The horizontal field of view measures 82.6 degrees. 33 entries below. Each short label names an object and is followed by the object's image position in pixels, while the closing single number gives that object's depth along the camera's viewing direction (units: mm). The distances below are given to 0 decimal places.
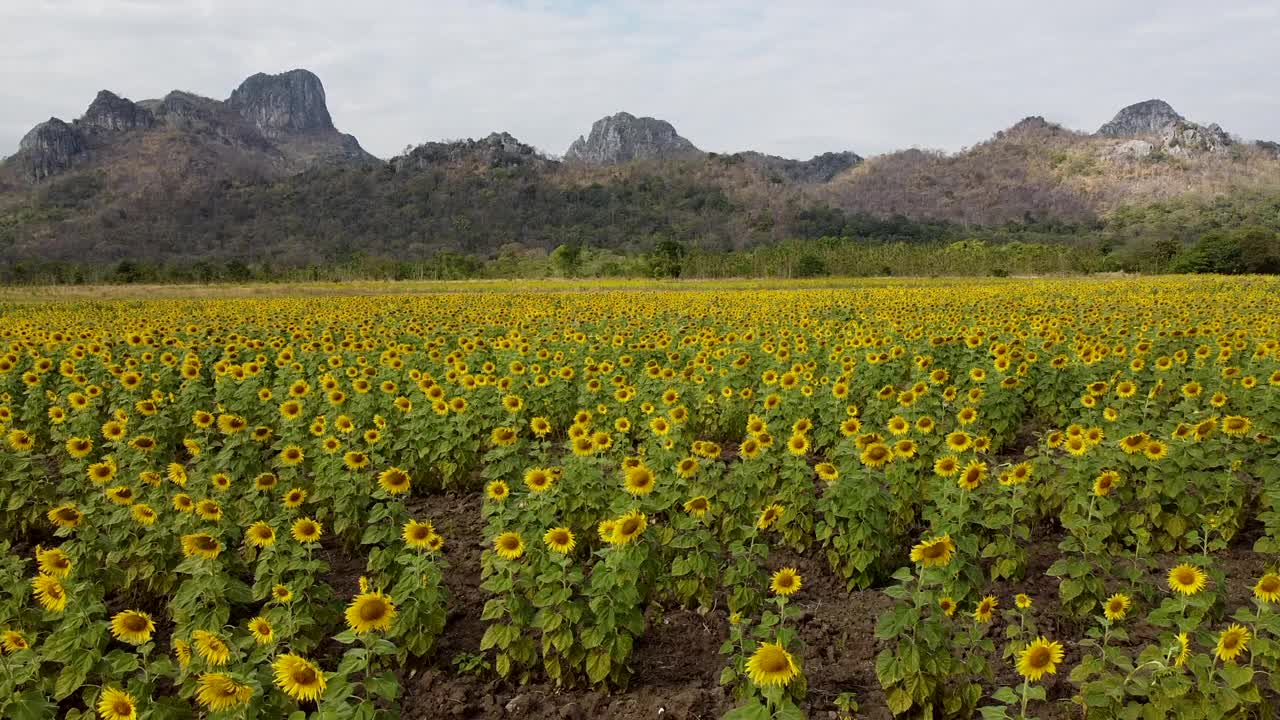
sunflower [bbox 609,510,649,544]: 3754
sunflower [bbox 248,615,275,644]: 2947
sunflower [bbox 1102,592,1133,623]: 3271
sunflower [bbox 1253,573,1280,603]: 3066
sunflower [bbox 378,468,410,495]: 4598
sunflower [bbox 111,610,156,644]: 3074
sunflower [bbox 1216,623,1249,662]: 2850
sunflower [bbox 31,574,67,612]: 3311
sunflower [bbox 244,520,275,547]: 4109
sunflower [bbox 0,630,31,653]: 2943
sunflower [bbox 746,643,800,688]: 2719
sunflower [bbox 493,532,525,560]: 3879
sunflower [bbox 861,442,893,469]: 4754
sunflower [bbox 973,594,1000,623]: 3414
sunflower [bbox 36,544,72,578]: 3496
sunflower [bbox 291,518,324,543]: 4082
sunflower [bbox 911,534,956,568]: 3535
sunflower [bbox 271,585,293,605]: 3564
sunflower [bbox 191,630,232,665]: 2830
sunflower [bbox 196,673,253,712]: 2592
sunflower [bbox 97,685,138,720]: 2723
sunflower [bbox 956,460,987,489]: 4344
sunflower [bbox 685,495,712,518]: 4148
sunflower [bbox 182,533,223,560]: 3764
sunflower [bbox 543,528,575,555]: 3795
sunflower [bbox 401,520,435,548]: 3887
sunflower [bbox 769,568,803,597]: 3359
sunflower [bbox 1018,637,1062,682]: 2861
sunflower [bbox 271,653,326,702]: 2684
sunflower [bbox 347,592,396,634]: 3043
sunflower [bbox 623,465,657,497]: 4352
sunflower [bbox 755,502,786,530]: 3975
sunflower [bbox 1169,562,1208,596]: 3320
